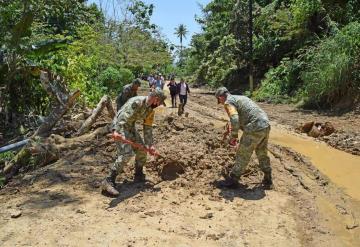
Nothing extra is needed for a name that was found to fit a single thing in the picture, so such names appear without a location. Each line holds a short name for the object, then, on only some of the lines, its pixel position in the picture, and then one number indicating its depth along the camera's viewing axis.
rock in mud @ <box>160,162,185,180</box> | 7.51
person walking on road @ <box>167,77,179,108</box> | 18.20
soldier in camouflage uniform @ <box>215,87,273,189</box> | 6.76
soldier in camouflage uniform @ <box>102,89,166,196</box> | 6.58
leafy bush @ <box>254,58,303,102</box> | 21.23
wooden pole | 25.36
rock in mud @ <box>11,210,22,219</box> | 5.99
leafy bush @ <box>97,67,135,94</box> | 21.36
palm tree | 88.44
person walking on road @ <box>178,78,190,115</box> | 17.06
